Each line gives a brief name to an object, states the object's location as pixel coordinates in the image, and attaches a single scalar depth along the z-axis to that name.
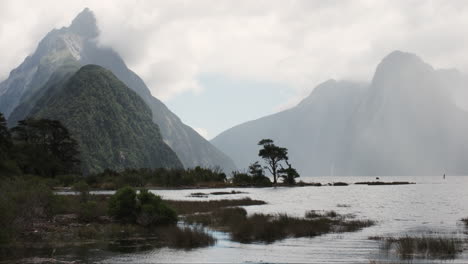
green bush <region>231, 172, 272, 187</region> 159.00
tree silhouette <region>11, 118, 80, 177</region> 130.88
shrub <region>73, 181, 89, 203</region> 53.91
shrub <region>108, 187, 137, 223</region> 43.41
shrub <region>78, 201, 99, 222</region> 43.84
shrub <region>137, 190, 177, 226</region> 41.81
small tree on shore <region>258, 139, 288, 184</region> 156.88
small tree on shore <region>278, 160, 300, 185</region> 162.50
